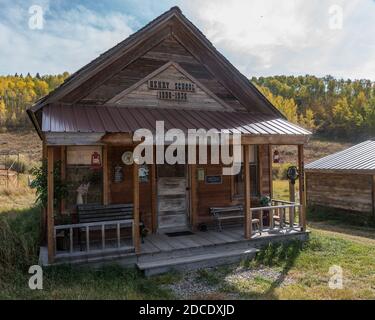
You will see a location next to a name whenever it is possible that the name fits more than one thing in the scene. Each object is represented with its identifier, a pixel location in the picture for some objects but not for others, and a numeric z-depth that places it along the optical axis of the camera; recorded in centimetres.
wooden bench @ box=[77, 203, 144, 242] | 860
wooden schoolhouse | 804
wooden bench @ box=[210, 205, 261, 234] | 1031
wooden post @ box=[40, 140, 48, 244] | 907
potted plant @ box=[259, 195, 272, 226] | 1080
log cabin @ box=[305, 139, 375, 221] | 1522
